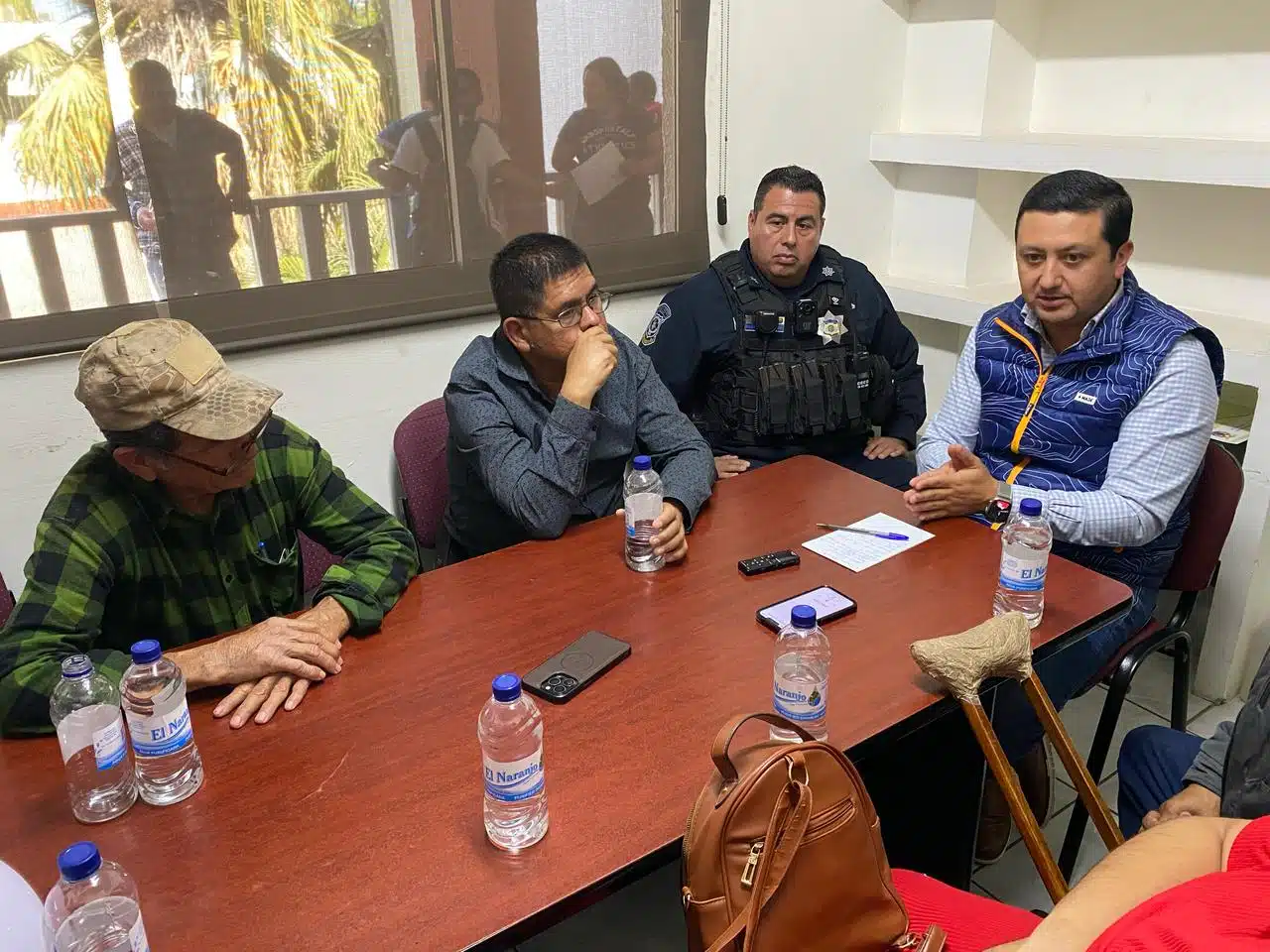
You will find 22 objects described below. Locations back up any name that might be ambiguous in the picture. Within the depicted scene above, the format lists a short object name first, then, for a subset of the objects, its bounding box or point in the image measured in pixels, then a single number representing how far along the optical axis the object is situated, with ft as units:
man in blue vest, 6.29
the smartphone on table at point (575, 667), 4.49
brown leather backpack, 3.33
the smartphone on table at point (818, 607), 5.06
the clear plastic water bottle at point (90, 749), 3.74
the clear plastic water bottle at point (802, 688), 4.10
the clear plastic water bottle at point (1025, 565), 4.98
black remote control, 5.64
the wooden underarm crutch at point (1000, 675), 4.33
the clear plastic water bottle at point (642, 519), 5.73
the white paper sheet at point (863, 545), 5.77
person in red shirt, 2.96
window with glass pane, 6.86
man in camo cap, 4.43
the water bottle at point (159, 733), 3.75
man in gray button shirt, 6.21
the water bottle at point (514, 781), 3.43
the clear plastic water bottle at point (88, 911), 2.94
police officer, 8.95
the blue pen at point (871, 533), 6.03
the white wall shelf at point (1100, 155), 7.92
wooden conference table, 3.37
